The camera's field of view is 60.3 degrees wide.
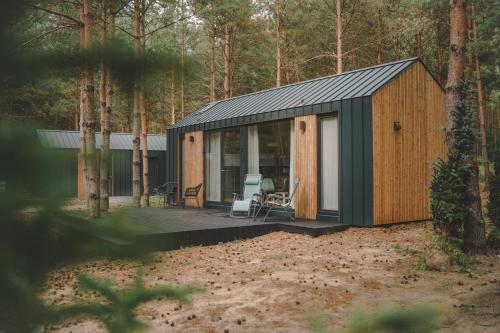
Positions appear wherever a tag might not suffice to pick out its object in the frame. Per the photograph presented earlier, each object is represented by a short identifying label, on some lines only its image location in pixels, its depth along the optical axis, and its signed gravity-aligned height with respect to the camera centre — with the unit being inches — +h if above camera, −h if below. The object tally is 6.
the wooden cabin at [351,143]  295.1 +23.5
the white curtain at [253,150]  379.9 +21.2
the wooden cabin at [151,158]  679.7 +28.7
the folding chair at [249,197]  339.3 -19.0
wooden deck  269.7 -36.0
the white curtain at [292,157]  344.8 +13.5
